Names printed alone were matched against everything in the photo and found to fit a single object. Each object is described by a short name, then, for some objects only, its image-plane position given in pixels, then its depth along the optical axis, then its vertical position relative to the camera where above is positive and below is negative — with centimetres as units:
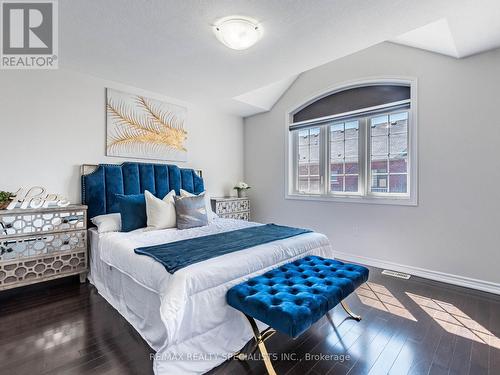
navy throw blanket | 173 -50
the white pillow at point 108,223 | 269 -42
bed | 147 -73
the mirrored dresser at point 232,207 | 417 -39
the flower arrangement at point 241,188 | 463 -6
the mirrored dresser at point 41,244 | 236 -60
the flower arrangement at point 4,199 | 237 -14
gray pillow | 282 -32
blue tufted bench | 131 -67
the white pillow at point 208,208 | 327 -35
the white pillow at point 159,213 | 271 -31
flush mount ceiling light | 198 +125
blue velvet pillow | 271 -30
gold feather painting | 329 +82
